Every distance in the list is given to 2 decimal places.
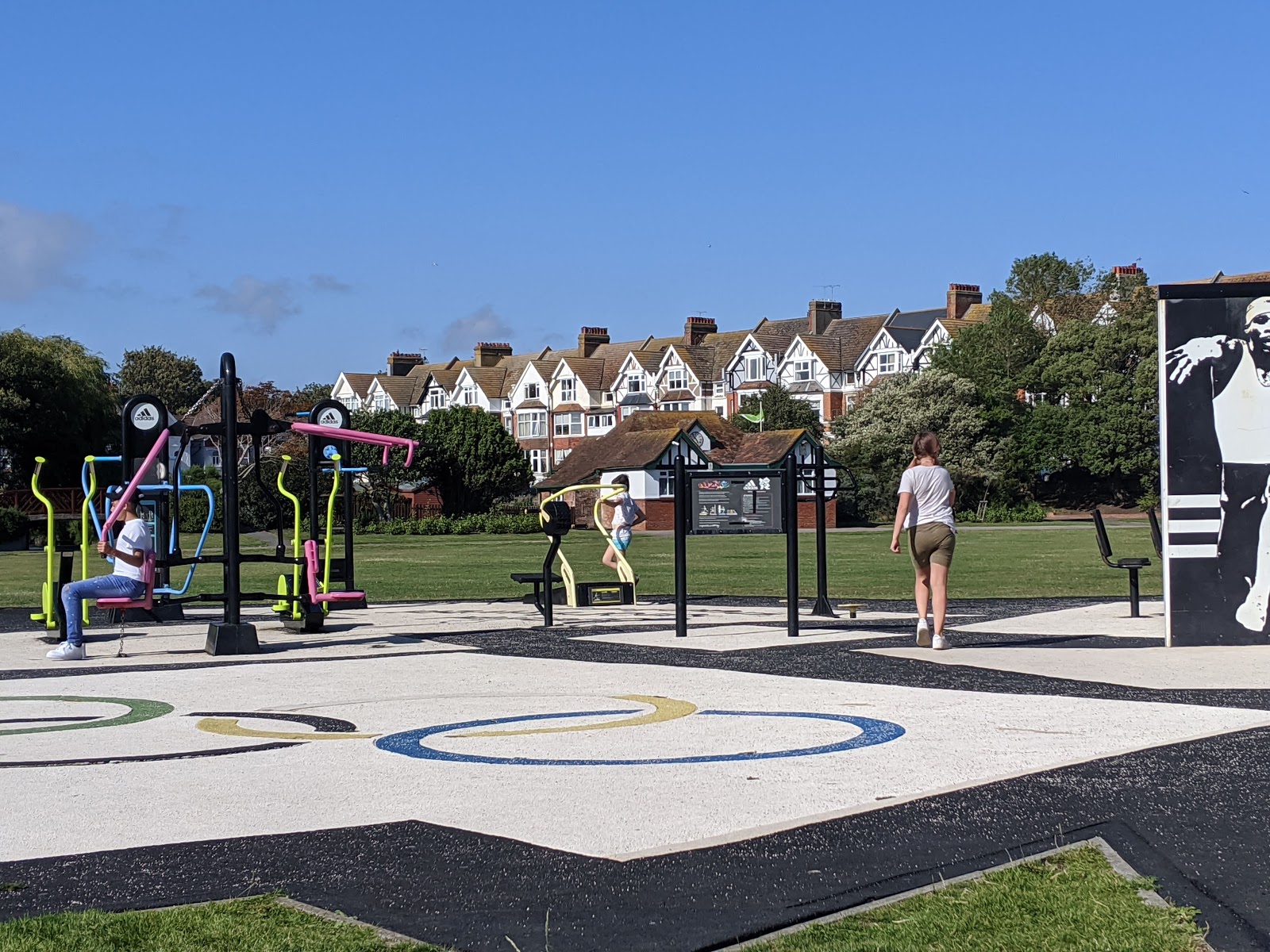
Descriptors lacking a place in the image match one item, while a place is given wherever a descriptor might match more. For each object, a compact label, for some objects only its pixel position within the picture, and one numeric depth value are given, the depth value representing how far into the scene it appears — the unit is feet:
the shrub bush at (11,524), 199.82
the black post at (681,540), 51.34
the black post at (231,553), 49.29
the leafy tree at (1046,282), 363.76
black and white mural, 46.03
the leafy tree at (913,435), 268.09
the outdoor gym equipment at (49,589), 53.88
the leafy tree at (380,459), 263.90
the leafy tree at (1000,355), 297.94
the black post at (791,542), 50.72
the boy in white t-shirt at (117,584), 47.80
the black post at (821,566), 58.34
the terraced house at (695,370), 392.47
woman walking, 45.62
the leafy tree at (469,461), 280.10
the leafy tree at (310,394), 351.34
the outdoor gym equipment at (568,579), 59.82
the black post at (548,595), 58.59
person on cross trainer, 71.97
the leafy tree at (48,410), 232.12
